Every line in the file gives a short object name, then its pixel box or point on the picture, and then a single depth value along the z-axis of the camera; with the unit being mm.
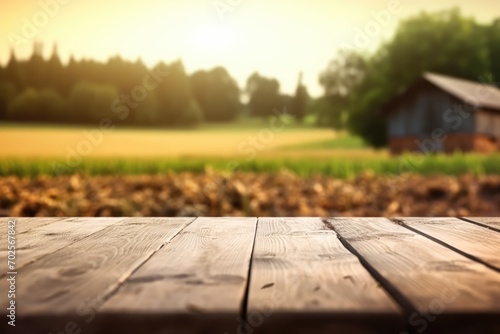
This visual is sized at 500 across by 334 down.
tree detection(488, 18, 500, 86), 29739
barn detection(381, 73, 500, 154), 22453
